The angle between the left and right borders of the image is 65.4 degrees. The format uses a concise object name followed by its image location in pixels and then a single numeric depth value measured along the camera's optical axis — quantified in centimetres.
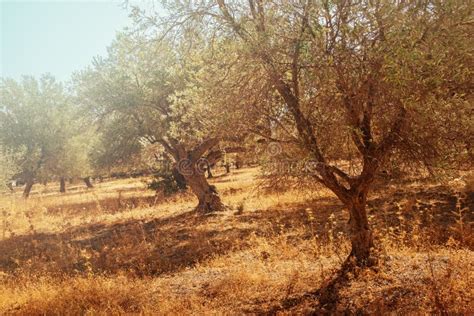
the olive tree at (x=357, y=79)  535
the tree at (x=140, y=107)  1534
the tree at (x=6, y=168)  2484
